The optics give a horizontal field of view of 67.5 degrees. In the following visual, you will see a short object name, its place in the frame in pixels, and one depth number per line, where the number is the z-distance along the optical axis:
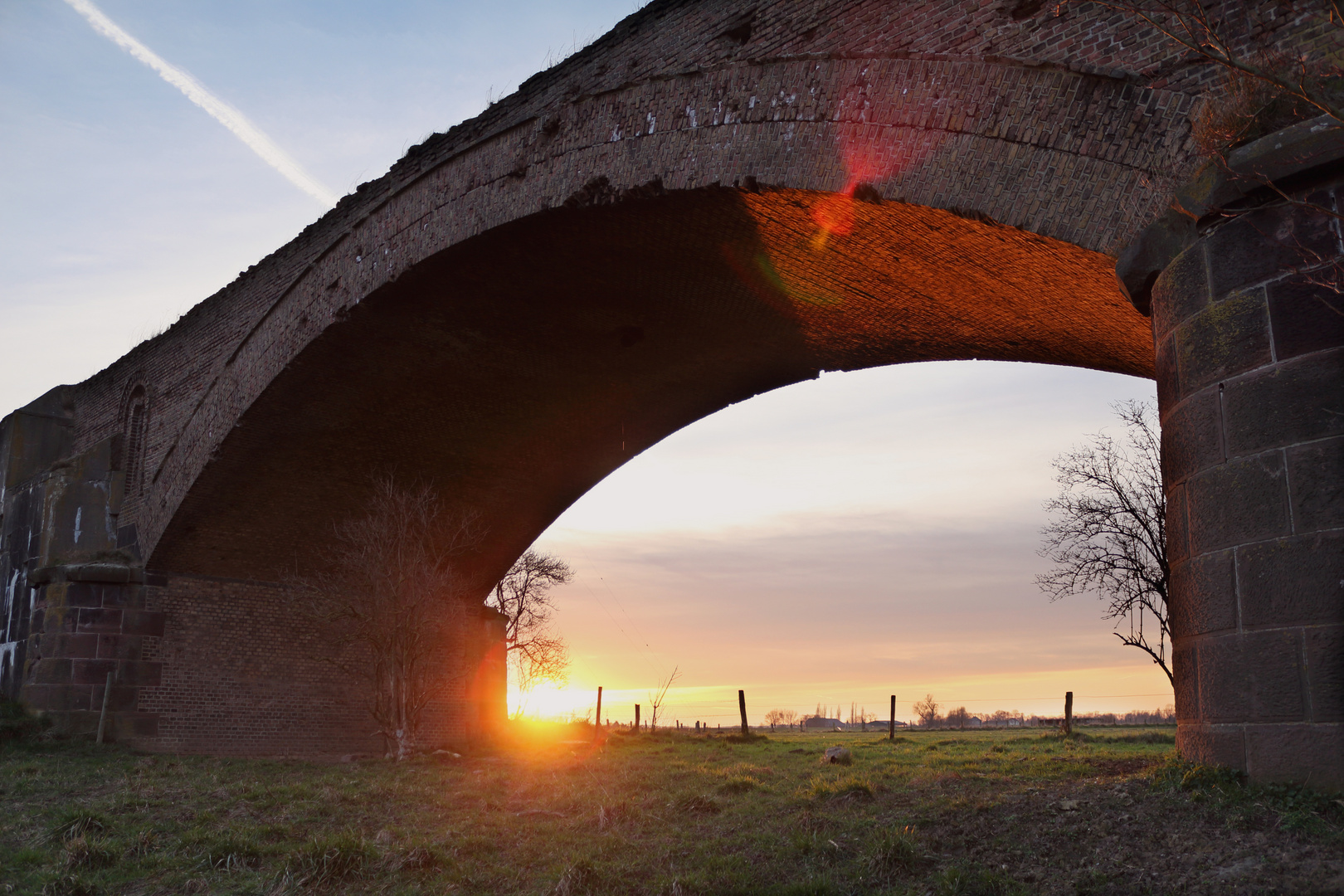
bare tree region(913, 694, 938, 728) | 47.34
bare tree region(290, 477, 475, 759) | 14.01
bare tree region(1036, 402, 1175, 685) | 15.38
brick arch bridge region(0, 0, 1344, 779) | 6.05
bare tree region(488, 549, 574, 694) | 27.45
